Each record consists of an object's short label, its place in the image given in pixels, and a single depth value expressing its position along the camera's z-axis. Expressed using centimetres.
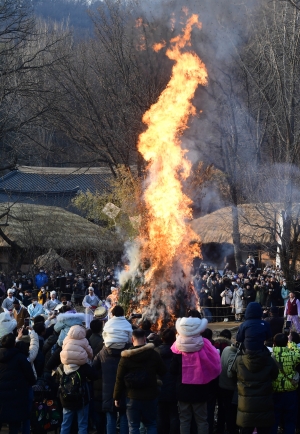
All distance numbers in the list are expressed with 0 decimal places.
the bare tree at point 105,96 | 2978
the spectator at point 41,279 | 2837
